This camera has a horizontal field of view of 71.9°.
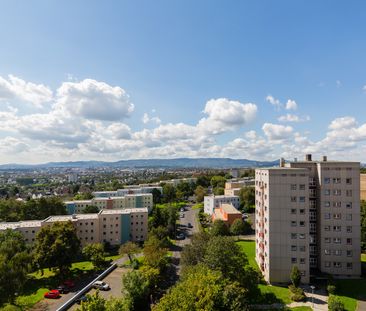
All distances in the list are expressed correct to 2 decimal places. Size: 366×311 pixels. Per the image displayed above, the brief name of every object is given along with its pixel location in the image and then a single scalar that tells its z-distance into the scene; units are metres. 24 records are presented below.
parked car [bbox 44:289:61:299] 37.44
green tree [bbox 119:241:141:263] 47.91
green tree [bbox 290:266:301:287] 36.74
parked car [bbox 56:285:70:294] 39.11
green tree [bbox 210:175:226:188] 139.75
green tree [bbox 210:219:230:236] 63.33
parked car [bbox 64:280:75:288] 40.88
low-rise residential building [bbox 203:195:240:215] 90.94
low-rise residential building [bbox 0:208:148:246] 57.72
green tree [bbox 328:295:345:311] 28.88
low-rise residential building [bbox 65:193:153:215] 87.50
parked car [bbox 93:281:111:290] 38.72
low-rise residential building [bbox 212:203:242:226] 72.06
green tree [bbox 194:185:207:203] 121.24
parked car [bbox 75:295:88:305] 35.25
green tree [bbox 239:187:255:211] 93.69
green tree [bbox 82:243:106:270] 46.78
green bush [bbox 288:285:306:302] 33.88
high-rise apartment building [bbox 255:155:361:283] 39.38
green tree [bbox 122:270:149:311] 31.62
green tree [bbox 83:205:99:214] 81.00
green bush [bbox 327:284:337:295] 34.50
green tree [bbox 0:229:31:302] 31.97
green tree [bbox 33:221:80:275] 42.38
